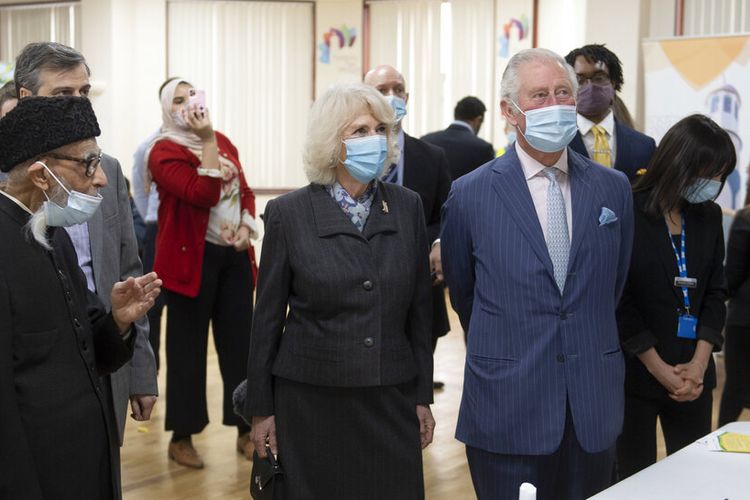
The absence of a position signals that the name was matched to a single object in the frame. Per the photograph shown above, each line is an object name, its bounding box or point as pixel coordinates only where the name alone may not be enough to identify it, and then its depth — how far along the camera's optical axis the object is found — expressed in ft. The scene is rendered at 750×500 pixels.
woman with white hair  7.86
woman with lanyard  9.52
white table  6.61
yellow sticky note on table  7.73
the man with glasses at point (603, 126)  10.97
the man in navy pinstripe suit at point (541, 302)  7.67
